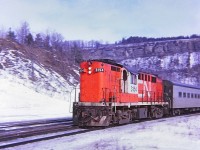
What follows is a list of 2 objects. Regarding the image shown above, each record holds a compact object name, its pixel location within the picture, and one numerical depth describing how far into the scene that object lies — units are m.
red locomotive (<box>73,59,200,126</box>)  18.72
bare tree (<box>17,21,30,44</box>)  111.46
